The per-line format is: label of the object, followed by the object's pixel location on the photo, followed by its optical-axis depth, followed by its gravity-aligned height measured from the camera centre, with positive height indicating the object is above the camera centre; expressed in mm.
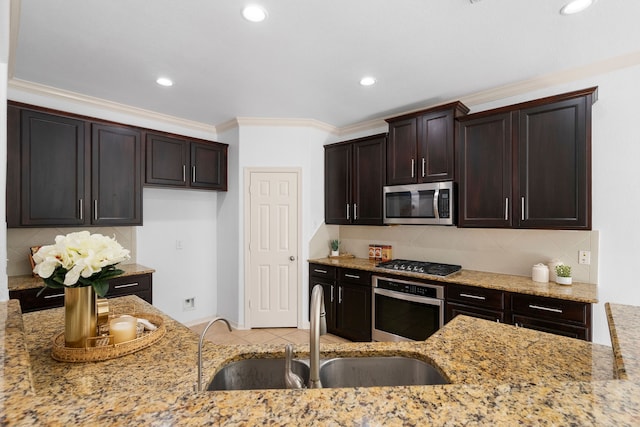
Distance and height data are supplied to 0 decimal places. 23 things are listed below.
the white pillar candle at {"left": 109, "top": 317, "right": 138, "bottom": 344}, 1243 -479
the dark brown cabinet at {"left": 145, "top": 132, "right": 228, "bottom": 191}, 3521 +585
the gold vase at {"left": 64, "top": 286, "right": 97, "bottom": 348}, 1159 -395
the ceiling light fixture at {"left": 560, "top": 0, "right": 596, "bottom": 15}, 1798 +1210
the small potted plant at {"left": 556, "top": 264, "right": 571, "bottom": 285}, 2562 -510
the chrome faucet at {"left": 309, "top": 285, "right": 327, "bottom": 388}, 942 -385
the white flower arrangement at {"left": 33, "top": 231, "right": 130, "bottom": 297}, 1096 -182
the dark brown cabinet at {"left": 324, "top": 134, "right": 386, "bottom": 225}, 3689 +394
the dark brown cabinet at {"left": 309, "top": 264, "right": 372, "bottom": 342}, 3461 -1022
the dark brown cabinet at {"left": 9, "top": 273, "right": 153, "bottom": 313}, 2588 -749
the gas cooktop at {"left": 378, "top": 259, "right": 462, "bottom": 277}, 3036 -568
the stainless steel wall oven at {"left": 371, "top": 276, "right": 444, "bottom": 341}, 2924 -962
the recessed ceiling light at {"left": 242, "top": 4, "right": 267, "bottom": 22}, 1869 +1212
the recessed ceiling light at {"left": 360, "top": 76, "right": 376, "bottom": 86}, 2818 +1203
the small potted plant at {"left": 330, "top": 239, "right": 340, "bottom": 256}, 4277 -484
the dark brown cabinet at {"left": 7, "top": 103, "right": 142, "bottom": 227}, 2695 +377
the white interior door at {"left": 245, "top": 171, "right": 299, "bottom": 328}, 3975 -479
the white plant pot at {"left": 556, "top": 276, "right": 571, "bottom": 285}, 2555 -556
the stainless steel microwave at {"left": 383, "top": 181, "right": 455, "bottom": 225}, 3062 +91
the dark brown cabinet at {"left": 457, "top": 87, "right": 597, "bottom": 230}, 2434 +413
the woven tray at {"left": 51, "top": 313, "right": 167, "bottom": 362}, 1134 -523
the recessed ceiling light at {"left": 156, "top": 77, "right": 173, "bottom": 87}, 2816 +1187
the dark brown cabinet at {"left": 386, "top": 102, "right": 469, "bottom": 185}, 3076 +696
